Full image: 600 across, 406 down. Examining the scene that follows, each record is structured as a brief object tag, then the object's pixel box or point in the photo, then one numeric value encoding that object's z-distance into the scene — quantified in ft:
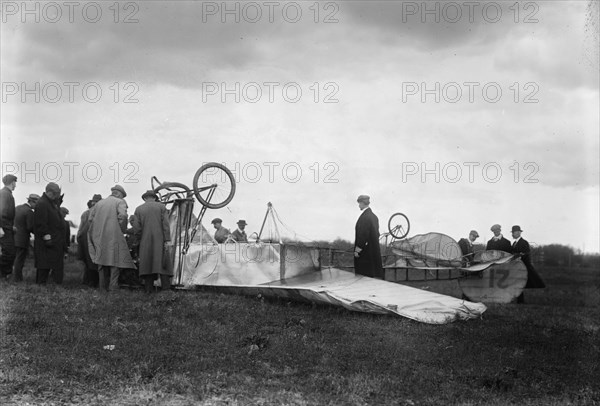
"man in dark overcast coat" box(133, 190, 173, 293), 37.09
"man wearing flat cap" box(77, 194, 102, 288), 41.31
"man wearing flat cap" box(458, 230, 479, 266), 44.52
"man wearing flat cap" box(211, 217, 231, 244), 48.53
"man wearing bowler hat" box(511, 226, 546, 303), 46.14
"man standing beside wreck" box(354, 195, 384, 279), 38.68
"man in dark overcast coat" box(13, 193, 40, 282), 40.19
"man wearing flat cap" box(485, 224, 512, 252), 50.01
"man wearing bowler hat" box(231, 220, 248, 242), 50.95
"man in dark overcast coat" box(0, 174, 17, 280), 40.19
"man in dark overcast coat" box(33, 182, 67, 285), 38.17
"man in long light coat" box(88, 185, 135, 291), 37.40
